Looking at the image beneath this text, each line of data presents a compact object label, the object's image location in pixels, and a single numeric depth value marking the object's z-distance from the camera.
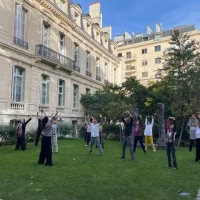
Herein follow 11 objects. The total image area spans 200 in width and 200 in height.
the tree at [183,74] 16.72
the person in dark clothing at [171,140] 8.04
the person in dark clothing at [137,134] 11.39
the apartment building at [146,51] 51.28
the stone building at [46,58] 17.27
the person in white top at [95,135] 10.45
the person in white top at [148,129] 12.27
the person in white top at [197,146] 9.56
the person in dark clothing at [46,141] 8.22
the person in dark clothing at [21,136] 11.91
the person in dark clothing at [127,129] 9.53
